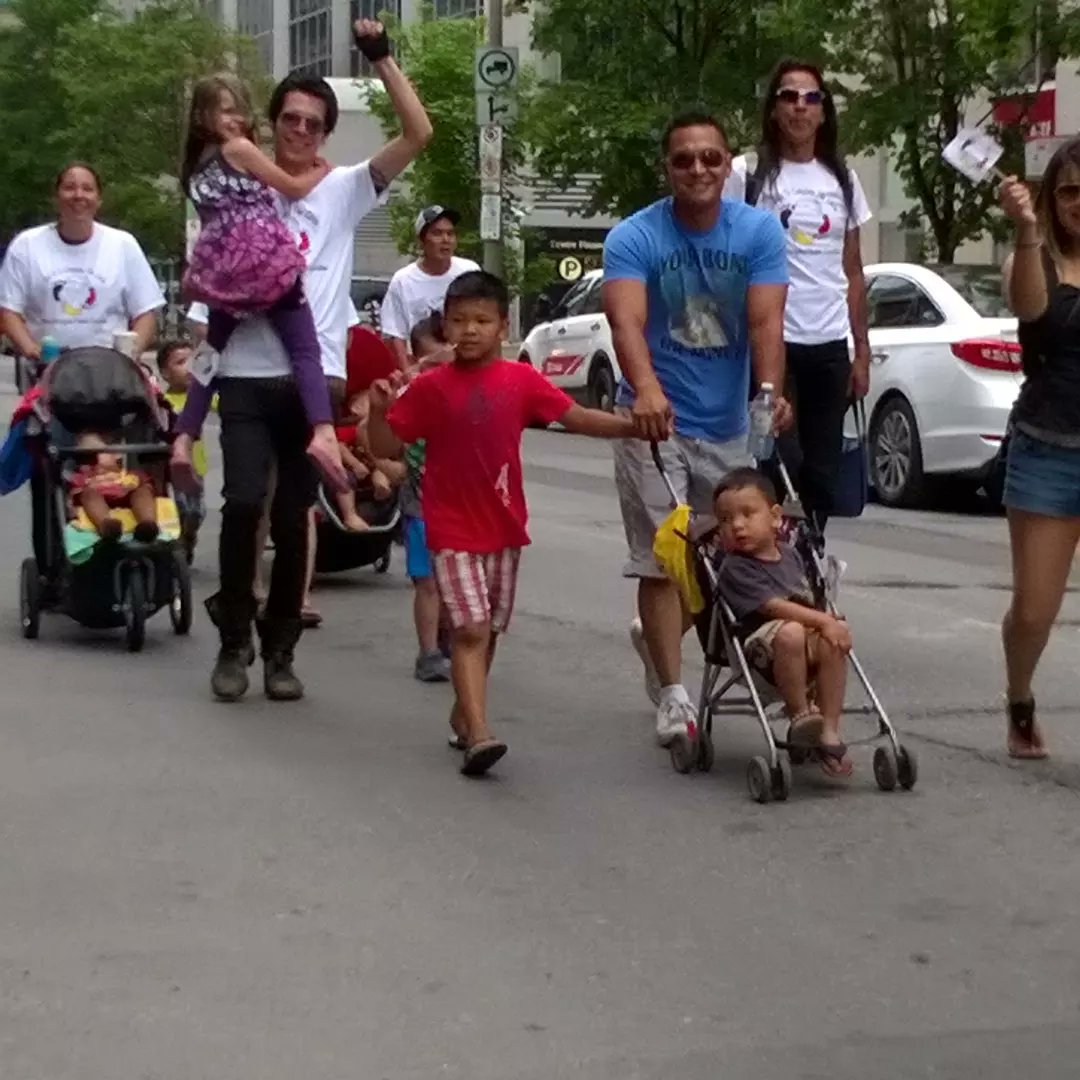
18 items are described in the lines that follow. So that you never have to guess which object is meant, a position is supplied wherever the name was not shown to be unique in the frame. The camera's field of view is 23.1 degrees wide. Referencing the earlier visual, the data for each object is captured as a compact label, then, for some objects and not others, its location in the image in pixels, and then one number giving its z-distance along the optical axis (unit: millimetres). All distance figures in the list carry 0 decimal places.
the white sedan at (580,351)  25016
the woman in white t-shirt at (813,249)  8812
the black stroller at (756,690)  7312
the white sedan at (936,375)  16484
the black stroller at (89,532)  10094
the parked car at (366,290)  38500
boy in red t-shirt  7641
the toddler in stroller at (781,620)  7312
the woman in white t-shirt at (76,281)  10734
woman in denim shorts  7566
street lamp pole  31000
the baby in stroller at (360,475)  10203
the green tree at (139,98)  56656
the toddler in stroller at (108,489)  10195
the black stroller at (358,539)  11906
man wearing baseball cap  11945
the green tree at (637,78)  29375
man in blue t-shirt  7730
